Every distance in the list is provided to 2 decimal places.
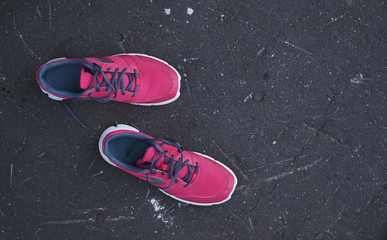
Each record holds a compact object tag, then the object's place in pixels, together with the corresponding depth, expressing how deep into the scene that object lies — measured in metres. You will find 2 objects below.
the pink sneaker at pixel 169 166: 2.34
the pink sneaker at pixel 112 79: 2.24
